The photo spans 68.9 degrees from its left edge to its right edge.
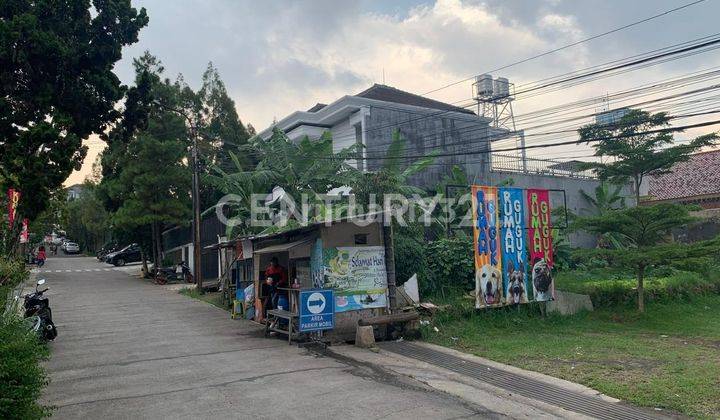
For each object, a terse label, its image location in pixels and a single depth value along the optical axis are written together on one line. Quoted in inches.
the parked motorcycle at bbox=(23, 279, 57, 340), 425.1
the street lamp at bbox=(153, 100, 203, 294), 823.1
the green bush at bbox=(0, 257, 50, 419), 182.4
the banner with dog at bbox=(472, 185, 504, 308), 493.4
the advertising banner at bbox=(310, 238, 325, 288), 439.5
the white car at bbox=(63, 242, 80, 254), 2541.8
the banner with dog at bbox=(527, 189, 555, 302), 535.5
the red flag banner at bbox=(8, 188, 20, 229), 524.5
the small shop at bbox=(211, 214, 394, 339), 441.1
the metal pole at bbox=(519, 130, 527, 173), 1038.9
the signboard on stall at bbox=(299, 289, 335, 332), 411.4
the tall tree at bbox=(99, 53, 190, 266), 992.2
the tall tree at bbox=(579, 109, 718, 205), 850.1
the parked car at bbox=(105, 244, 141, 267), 1560.0
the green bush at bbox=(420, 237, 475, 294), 548.7
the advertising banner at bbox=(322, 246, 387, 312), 441.1
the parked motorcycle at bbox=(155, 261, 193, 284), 1033.5
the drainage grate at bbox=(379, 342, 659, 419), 266.2
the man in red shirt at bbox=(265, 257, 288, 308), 497.7
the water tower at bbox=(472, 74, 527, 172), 1259.8
